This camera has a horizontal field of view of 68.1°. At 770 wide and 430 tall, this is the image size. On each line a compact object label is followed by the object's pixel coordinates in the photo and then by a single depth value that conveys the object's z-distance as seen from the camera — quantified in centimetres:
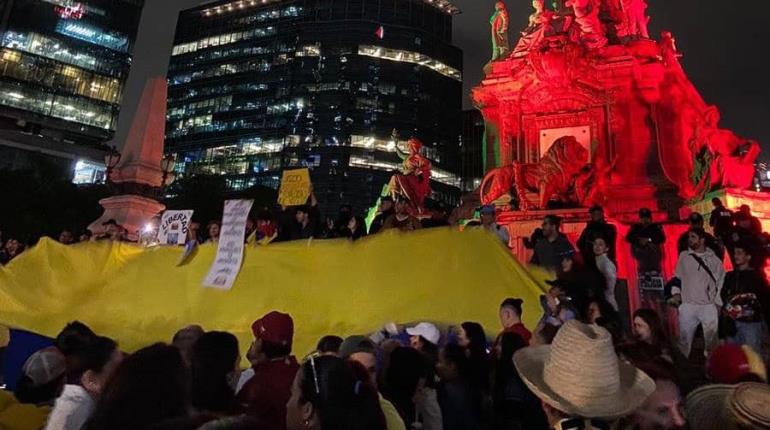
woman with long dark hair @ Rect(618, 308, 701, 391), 379
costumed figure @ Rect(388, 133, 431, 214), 1536
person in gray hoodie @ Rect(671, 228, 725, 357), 771
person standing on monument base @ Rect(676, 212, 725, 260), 831
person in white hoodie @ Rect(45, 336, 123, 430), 333
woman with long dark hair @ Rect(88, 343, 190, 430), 226
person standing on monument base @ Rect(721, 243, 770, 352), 681
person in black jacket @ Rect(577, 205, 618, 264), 826
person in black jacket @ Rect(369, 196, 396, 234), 1045
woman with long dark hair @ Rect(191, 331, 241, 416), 334
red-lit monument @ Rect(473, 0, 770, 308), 1716
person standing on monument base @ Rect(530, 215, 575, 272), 812
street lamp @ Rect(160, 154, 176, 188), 1517
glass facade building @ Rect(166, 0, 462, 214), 9356
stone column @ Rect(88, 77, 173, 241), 1433
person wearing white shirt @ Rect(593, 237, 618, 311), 795
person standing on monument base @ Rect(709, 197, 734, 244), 967
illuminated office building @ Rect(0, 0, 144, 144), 7962
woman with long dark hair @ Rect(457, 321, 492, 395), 490
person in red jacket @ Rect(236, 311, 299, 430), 357
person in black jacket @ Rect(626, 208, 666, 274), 980
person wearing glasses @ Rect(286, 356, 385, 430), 254
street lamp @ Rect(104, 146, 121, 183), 1492
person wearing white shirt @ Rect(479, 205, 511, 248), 887
